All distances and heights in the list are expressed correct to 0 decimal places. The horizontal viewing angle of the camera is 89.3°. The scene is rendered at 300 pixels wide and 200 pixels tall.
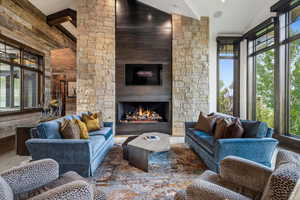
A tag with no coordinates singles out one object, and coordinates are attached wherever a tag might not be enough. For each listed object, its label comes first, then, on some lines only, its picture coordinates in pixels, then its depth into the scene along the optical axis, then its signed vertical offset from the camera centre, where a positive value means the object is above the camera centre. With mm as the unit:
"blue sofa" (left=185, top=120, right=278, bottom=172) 2162 -706
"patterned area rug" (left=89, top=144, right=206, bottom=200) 1860 -1160
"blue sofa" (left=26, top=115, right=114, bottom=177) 2080 -732
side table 2820 -754
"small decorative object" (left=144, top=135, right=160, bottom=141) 2813 -760
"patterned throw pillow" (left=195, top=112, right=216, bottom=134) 3060 -531
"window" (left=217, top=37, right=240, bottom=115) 5398 +786
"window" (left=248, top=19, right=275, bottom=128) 4371 +807
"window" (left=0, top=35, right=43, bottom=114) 4184 +632
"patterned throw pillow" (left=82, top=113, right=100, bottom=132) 3193 -517
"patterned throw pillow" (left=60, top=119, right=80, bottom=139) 2329 -503
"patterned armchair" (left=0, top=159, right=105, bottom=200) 941 -631
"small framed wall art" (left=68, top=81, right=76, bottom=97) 8109 +470
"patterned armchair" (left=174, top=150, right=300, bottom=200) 785 -636
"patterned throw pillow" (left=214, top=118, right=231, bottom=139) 2516 -502
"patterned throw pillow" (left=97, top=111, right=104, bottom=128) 3455 -486
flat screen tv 4645 +734
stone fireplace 4426 +1147
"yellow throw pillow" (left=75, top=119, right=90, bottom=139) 2619 -571
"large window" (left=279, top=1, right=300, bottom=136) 3586 +924
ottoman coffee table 2381 -808
